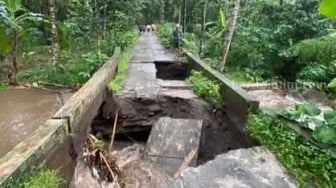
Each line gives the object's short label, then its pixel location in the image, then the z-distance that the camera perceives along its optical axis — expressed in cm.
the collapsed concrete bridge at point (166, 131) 330
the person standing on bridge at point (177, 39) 1397
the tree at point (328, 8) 323
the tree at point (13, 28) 798
